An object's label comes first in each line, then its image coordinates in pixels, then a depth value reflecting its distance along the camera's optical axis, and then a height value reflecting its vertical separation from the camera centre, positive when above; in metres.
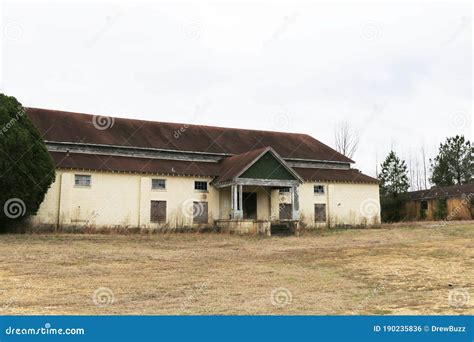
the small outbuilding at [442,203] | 44.91 +2.18
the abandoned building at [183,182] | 29.72 +2.98
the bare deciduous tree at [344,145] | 58.50 +9.37
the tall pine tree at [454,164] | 57.19 +7.01
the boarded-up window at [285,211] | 34.75 +1.17
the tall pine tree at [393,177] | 50.59 +4.98
